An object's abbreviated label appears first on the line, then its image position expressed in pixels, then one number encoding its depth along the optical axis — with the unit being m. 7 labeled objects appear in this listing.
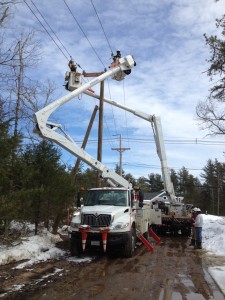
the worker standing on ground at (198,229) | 10.92
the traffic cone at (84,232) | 8.32
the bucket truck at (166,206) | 15.17
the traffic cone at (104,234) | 8.23
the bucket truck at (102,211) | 8.45
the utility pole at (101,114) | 14.98
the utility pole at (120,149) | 36.84
